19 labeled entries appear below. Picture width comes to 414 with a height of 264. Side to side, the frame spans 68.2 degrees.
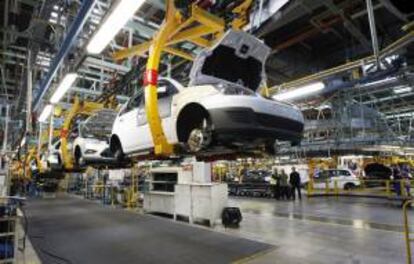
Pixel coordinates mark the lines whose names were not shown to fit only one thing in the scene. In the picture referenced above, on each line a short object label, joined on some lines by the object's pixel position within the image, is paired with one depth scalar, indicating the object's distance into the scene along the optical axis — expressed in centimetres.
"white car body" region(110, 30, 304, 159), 345
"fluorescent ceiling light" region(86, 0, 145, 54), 376
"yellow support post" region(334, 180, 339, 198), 1449
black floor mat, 519
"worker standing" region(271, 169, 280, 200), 1477
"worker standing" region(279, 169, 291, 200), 1461
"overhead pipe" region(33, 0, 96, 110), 462
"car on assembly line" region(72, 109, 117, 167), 737
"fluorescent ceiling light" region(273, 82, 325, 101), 734
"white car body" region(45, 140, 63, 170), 966
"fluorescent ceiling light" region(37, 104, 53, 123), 866
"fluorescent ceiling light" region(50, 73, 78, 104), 646
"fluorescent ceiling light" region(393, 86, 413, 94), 1085
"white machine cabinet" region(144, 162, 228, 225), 873
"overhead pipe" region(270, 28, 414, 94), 568
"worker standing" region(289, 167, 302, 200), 1420
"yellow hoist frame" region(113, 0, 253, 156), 377
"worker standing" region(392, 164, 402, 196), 1146
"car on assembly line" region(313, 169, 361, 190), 1688
